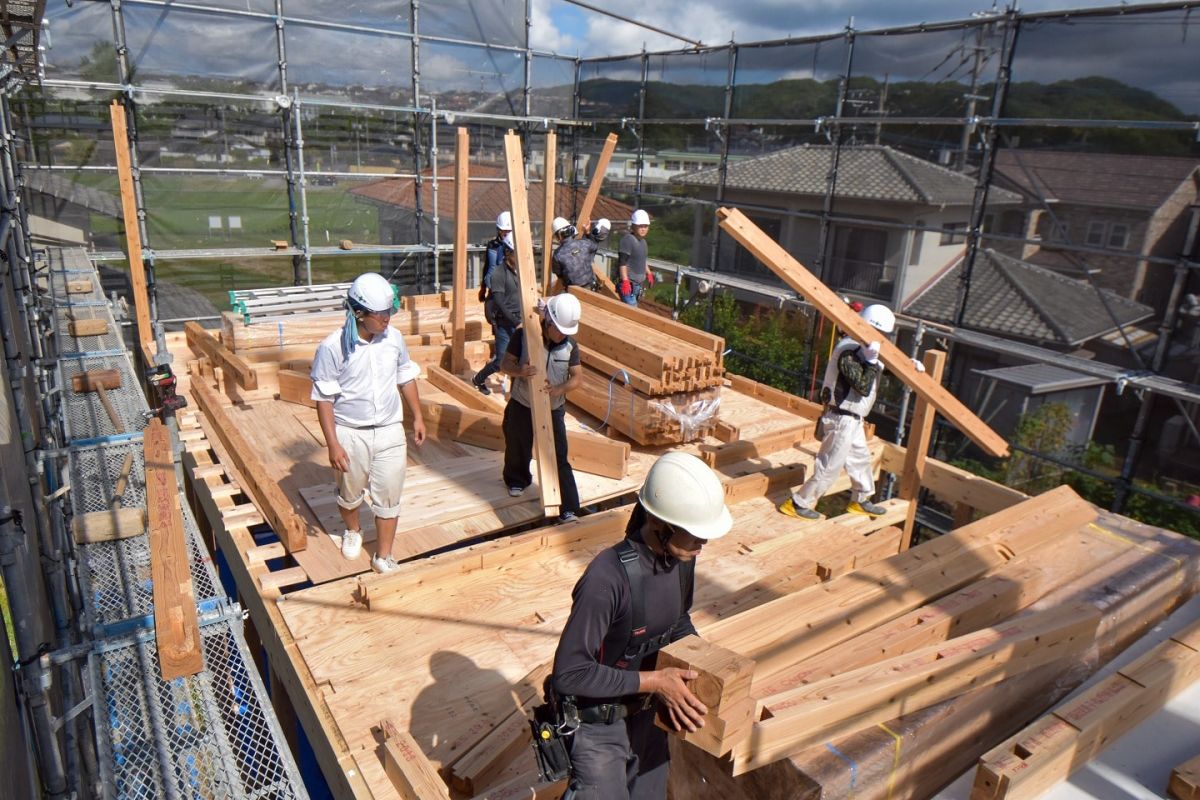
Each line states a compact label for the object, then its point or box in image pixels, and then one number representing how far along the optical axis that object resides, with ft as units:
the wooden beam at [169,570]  9.20
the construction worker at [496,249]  28.97
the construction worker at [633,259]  34.73
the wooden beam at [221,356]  27.86
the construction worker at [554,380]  18.53
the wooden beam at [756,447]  24.39
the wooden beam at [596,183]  34.37
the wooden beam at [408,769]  10.48
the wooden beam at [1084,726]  10.20
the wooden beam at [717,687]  8.23
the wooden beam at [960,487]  22.74
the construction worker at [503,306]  27.50
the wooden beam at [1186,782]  10.14
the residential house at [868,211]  33.83
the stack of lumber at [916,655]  10.16
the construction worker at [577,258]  32.07
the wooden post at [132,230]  26.00
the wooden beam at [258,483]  17.71
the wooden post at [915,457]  22.04
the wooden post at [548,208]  29.68
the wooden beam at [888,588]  12.71
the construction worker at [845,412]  20.07
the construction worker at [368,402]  15.35
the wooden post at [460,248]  30.27
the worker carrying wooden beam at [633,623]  8.53
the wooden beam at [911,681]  9.95
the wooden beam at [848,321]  17.54
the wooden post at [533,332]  19.02
